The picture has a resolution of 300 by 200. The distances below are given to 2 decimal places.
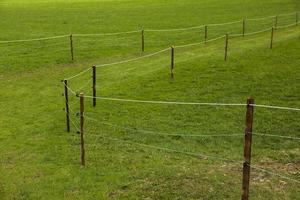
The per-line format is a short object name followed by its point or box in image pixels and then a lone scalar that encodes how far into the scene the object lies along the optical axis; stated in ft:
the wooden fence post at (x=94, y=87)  53.15
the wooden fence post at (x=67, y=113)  44.92
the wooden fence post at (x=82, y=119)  37.42
